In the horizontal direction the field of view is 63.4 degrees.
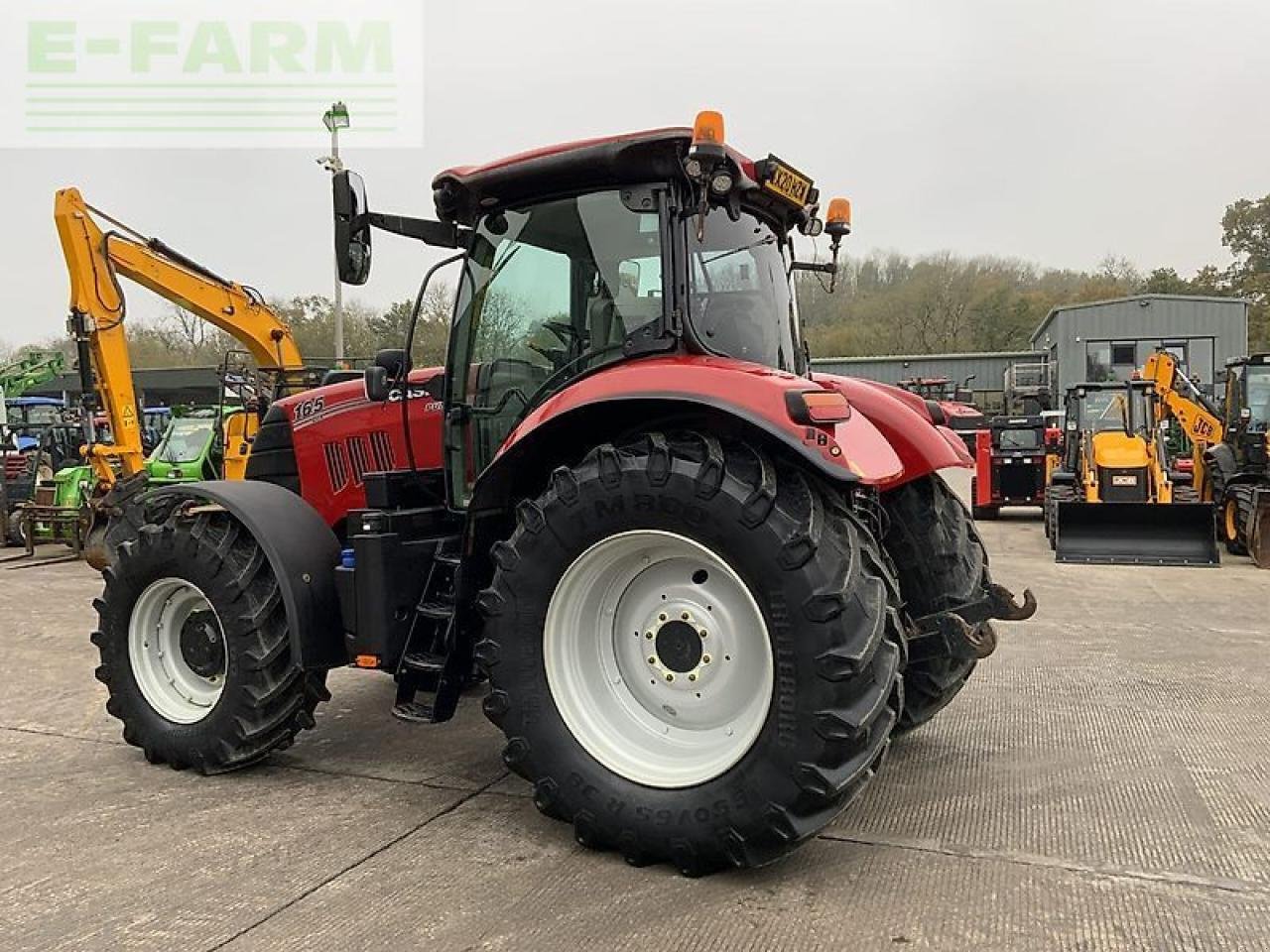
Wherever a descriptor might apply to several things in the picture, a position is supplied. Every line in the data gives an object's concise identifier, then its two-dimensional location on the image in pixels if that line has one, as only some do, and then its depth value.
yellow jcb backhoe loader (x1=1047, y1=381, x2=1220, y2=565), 11.12
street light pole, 16.20
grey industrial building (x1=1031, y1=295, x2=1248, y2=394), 29.89
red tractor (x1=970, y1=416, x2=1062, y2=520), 16.11
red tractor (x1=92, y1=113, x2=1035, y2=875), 3.12
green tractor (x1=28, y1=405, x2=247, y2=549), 12.52
